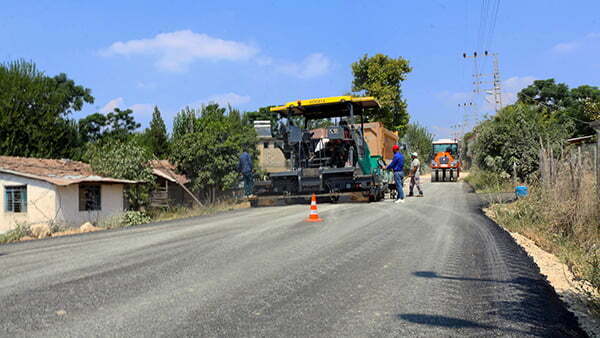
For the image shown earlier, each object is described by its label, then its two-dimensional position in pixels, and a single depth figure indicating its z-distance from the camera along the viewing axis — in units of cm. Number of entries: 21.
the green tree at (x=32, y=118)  3481
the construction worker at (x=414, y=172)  1773
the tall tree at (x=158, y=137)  4403
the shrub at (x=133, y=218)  2224
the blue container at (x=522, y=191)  1300
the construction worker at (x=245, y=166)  1895
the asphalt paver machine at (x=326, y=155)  1548
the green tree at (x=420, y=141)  6462
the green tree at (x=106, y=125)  5109
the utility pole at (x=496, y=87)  5174
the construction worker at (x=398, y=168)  1565
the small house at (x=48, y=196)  2081
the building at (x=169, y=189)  2895
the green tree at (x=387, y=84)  3578
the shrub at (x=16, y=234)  1518
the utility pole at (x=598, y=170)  847
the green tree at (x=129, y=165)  2550
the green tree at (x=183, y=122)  3430
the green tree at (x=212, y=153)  2744
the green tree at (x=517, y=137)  1585
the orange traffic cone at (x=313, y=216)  1091
